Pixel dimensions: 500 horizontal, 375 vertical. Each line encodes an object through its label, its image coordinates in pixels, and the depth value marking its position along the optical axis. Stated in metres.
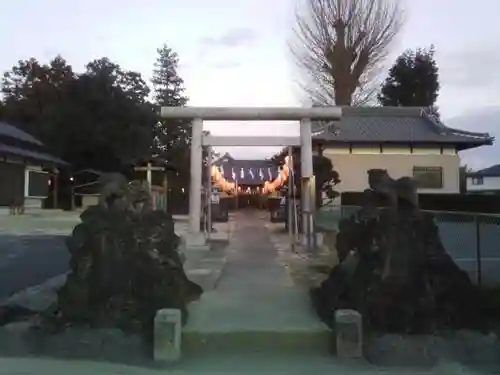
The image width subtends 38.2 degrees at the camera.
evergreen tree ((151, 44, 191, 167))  53.84
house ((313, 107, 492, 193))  38.81
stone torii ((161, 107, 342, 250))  19.23
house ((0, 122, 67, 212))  39.12
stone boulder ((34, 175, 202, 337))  7.75
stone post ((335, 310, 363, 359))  7.38
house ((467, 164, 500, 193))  91.31
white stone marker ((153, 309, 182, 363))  7.30
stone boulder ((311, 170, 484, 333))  7.68
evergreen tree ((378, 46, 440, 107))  58.56
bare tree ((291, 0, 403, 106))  45.47
